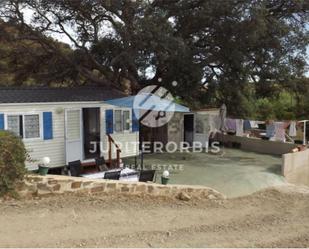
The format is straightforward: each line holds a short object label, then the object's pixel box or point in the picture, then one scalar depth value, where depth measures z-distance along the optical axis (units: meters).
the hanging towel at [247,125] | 19.35
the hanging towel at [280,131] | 17.27
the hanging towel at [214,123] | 19.14
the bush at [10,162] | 7.12
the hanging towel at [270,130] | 17.58
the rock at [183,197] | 8.71
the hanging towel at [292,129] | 17.19
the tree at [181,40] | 14.56
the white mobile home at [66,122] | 11.66
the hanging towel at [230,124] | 19.81
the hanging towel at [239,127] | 19.34
